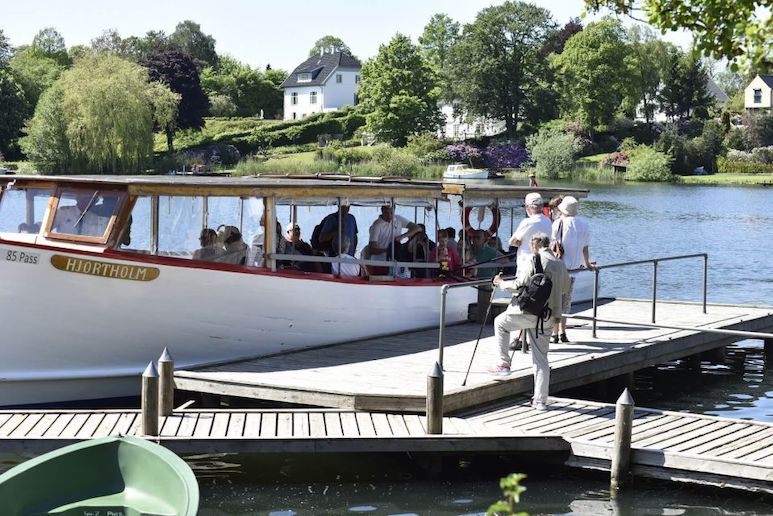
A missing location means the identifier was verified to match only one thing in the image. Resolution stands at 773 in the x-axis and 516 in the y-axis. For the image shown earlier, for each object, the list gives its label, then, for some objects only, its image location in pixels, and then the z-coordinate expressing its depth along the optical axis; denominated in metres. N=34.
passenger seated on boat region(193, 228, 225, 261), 15.79
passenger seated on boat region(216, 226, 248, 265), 15.90
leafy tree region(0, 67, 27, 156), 92.72
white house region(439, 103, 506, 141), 119.94
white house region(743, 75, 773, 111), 133.50
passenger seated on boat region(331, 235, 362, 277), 16.88
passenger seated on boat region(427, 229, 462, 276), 18.28
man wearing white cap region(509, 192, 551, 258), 15.55
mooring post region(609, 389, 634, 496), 12.14
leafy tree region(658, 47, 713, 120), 117.25
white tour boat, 14.88
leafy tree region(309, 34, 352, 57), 186.12
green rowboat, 9.78
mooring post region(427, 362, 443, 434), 12.50
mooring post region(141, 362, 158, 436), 12.28
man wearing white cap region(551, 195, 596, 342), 17.00
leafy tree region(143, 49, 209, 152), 107.44
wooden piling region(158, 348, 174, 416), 13.10
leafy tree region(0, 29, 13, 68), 137.38
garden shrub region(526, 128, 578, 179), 98.88
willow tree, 68.25
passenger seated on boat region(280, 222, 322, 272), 16.73
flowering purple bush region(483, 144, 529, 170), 107.44
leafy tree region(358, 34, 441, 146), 110.06
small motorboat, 95.19
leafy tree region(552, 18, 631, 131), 114.62
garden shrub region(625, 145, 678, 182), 97.81
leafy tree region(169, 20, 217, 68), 173.62
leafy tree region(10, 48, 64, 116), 104.25
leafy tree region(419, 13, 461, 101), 146.75
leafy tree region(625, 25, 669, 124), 117.69
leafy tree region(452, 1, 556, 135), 118.00
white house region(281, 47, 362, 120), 139.12
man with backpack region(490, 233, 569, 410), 13.24
